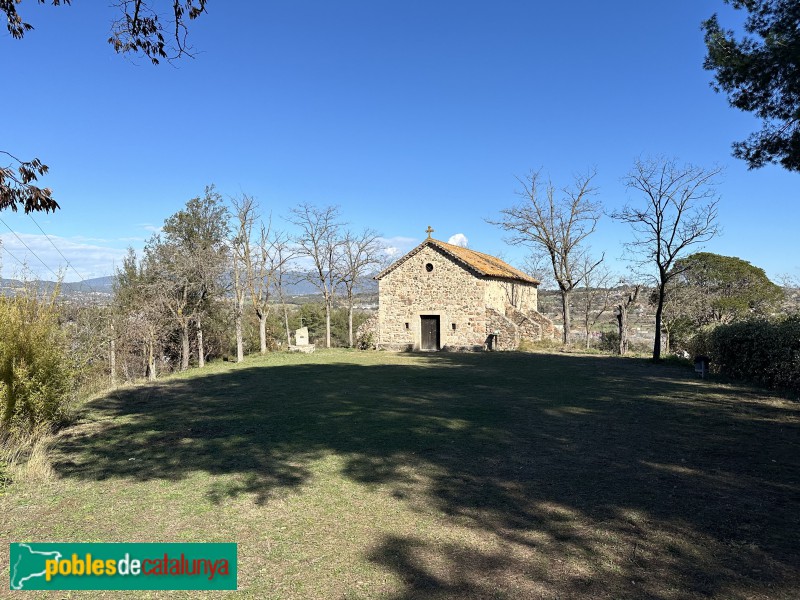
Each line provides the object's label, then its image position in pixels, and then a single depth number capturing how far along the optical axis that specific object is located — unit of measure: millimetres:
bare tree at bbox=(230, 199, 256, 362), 25286
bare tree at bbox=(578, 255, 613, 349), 37781
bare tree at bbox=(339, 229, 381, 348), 33062
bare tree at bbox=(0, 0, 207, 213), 4344
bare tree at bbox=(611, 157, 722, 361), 17797
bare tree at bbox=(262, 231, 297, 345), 28578
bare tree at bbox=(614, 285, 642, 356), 24011
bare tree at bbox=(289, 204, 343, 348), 31875
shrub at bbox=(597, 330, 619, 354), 33916
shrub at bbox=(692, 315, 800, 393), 11430
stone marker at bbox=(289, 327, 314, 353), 28203
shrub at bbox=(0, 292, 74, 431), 7199
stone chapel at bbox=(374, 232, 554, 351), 25719
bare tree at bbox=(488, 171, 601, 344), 29453
